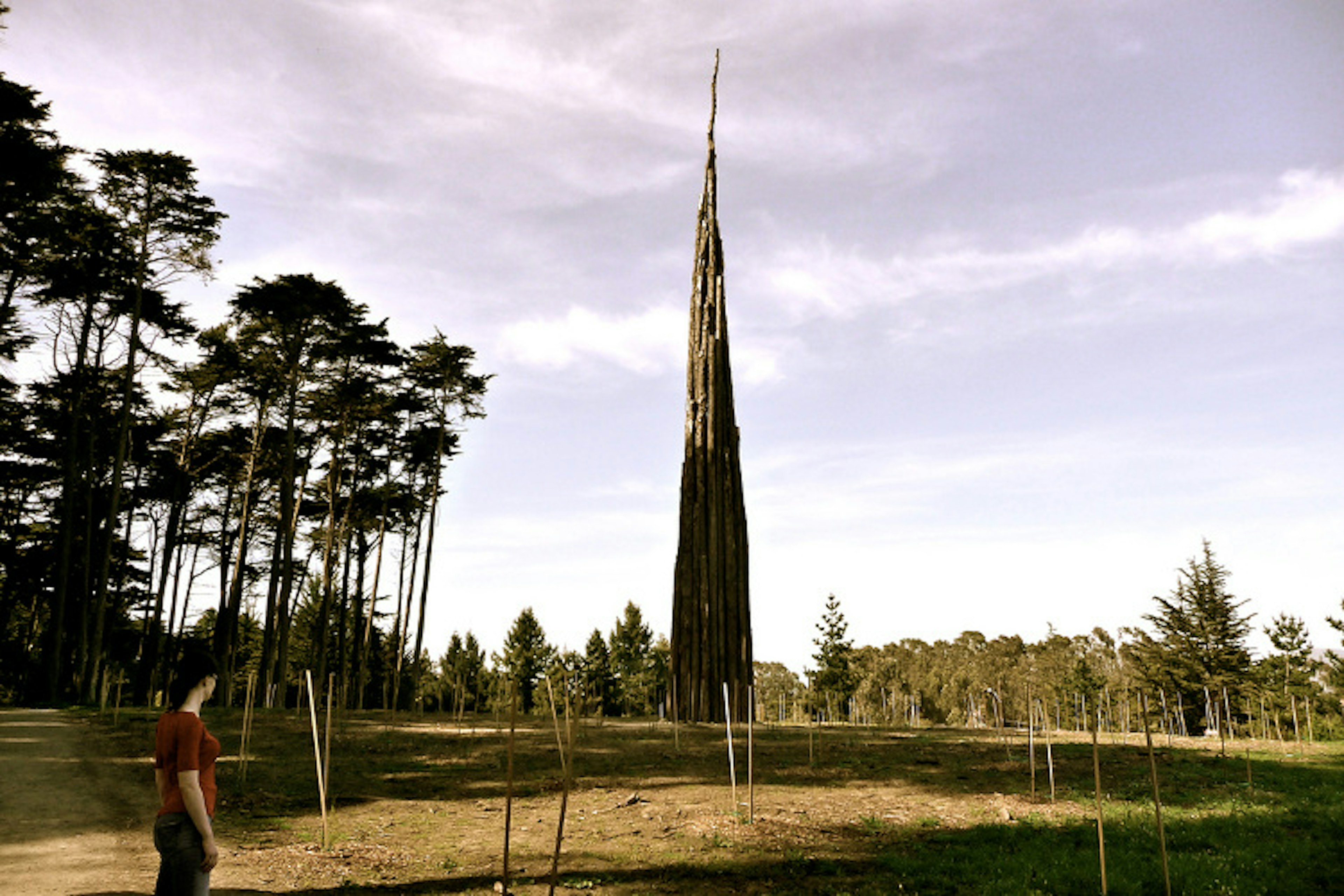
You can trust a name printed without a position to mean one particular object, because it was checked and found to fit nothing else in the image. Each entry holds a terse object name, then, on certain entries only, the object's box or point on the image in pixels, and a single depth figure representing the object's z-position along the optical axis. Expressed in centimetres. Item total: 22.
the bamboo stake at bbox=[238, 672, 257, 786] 1388
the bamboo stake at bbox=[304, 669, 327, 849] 978
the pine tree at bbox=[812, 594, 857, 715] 3222
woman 445
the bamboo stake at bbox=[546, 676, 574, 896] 561
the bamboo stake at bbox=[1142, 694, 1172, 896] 734
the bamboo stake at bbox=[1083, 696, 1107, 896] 794
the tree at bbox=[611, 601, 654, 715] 5500
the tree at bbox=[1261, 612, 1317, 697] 3128
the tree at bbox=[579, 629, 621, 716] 5062
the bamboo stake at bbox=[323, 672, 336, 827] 978
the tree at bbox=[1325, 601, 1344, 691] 3812
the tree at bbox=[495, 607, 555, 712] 5353
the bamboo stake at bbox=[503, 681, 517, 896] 570
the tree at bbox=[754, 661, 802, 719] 5888
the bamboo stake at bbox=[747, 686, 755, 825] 1046
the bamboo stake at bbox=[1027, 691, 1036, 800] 1219
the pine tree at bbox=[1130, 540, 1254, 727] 4028
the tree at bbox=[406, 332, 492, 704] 3412
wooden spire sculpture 2219
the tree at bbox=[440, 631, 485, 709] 5584
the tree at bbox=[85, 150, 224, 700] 2656
